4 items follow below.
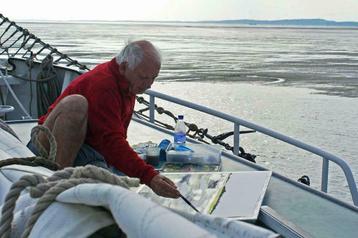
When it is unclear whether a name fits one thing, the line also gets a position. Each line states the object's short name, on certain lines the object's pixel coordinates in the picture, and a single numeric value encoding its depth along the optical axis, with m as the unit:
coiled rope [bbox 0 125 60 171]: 1.68
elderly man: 3.12
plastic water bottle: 4.08
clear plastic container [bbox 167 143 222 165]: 3.55
